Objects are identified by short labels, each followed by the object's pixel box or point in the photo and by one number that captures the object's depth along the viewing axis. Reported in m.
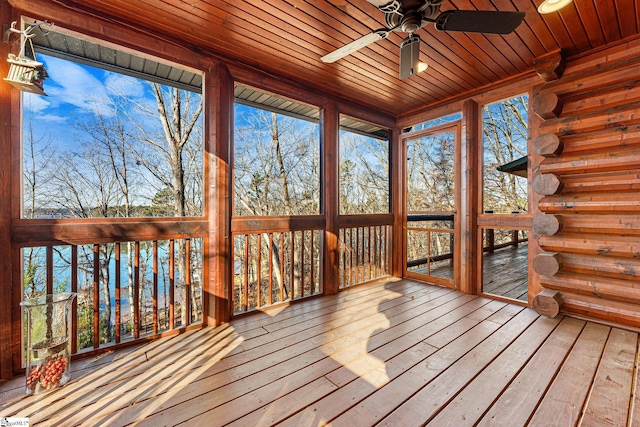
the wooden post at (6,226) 1.82
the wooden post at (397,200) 4.46
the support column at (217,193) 2.70
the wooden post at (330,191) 3.60
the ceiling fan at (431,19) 1.60
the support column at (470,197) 3.60
